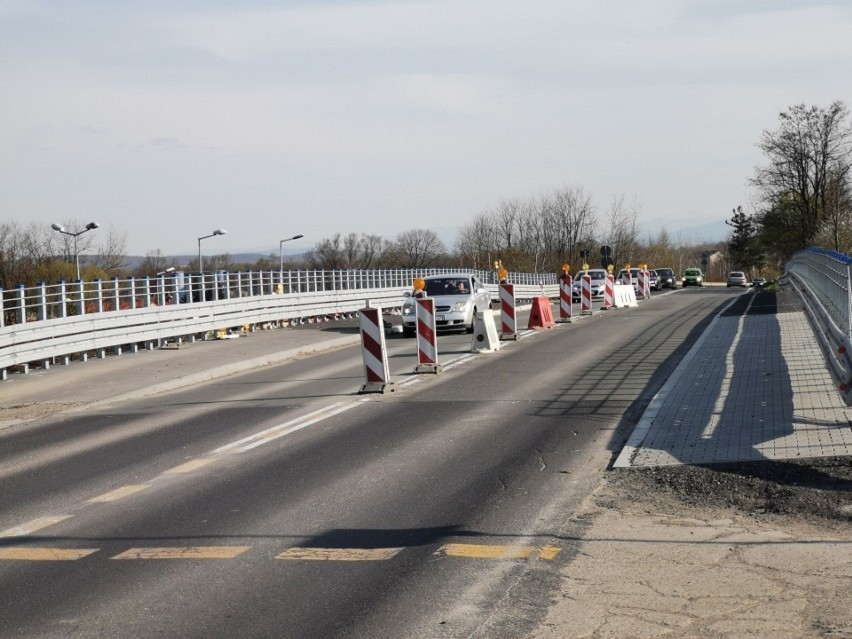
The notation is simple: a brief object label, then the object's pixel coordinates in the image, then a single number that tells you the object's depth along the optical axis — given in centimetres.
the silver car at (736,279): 9821
